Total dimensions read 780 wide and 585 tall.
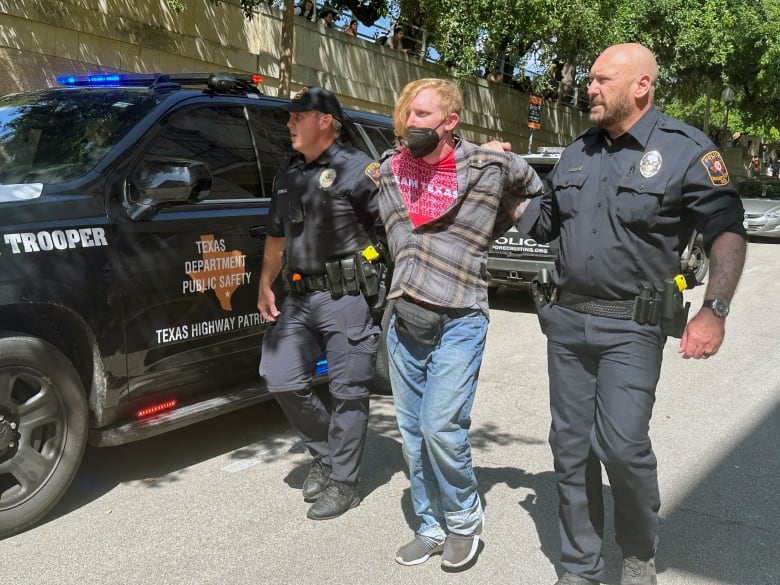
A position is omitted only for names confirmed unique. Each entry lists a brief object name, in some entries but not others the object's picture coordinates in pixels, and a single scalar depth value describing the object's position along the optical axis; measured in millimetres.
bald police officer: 2859
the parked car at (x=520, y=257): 8992
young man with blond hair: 3201
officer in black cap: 3809
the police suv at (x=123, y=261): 3502
